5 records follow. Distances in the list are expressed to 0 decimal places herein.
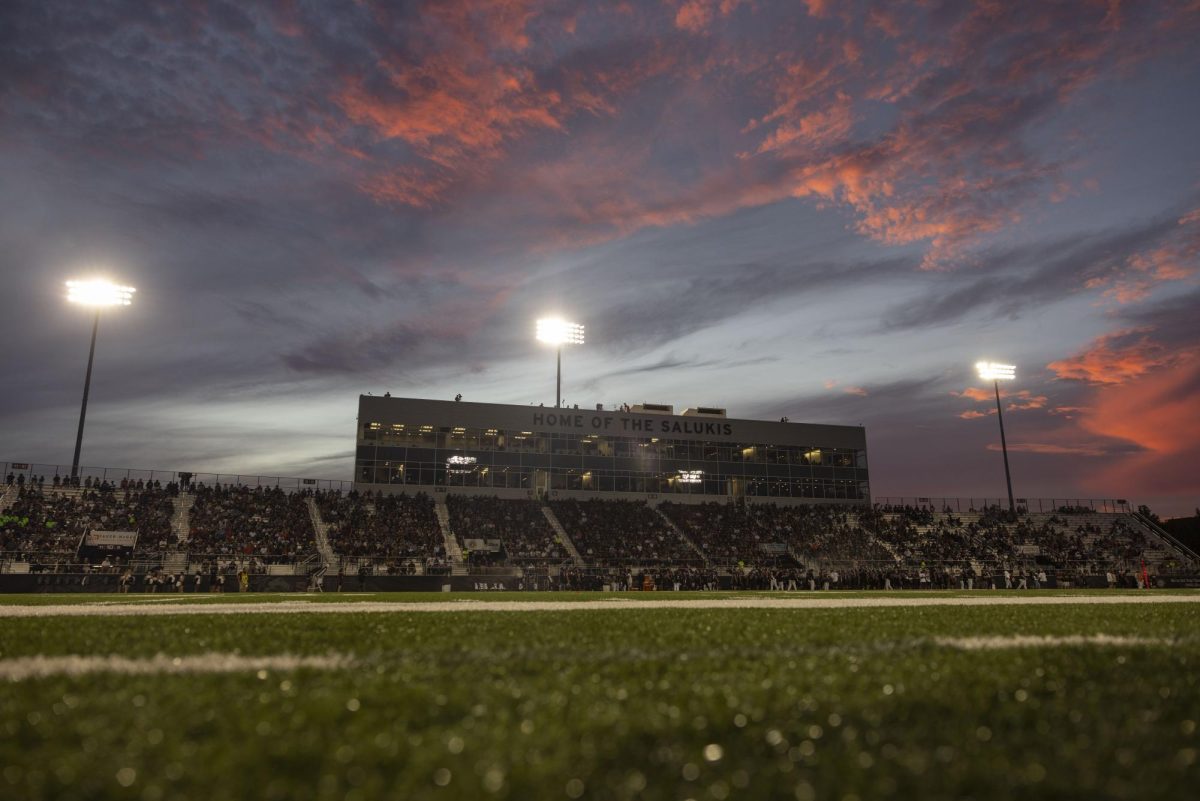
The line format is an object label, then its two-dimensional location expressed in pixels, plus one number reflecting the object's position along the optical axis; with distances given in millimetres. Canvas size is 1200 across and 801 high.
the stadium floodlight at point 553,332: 58344
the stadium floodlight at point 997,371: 63062
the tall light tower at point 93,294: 44750
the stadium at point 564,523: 36438
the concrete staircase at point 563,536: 46775
